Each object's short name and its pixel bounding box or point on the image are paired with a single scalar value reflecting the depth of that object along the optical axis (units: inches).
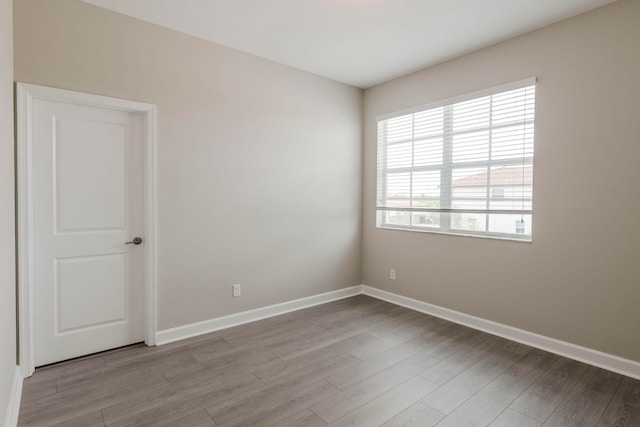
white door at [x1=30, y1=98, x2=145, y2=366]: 101.5
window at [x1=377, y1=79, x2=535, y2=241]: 123.6
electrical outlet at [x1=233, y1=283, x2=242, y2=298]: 138.6
